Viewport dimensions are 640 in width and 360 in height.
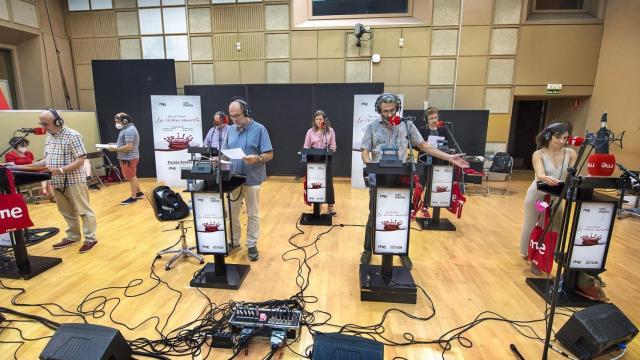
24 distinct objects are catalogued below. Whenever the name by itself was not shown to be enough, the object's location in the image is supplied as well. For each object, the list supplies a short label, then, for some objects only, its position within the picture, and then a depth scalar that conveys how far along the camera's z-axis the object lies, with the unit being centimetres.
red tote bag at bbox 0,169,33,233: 294
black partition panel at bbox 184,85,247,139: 784
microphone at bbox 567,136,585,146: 197
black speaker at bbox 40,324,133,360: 180
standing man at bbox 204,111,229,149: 369
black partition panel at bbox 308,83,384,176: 750
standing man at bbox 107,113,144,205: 544
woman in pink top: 501
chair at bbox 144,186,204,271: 336
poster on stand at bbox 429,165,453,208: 433
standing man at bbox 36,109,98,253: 340
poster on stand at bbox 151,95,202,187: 623
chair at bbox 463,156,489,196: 692
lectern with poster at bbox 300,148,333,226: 460
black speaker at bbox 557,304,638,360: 203
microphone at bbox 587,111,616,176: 207
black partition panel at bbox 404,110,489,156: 741
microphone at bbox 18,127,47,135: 305
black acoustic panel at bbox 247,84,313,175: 780
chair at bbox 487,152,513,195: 673
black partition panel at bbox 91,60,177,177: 742
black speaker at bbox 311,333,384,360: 174
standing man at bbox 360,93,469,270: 295
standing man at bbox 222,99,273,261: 316
